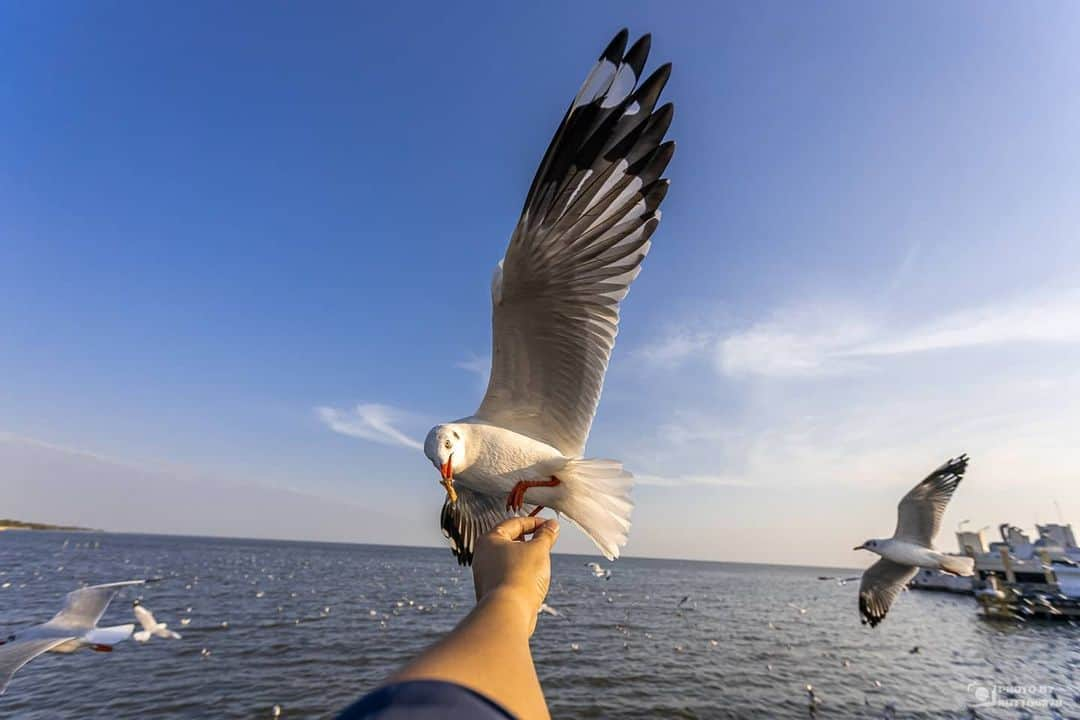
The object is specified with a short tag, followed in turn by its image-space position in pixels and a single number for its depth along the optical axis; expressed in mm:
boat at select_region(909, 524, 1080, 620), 25266
